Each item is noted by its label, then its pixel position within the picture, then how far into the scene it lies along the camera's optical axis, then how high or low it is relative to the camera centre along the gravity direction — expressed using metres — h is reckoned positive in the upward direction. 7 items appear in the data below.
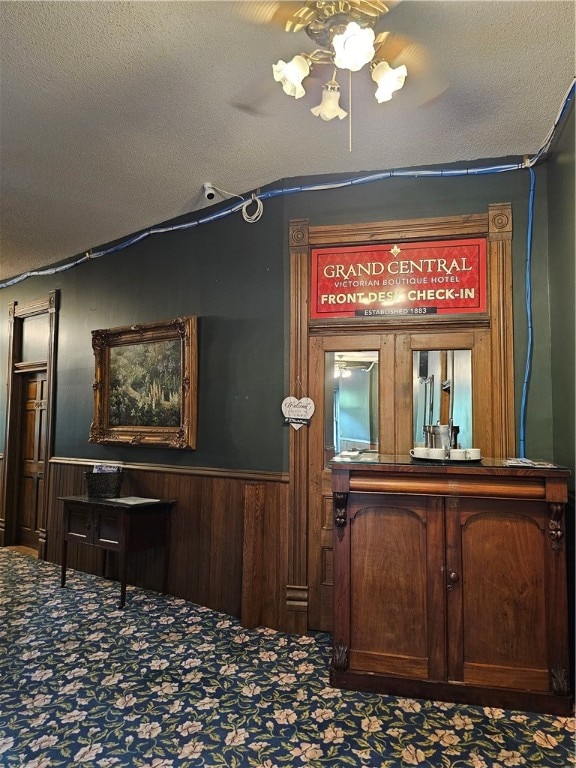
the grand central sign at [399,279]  3.27 +0.90
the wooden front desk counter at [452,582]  2.39 -0.86
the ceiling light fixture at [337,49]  2.05 +1.58
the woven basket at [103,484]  4.22 -0.65
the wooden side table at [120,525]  3.80 -0.94
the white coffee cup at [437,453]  2.66 -0.22
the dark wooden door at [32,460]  5.59 -0.61
